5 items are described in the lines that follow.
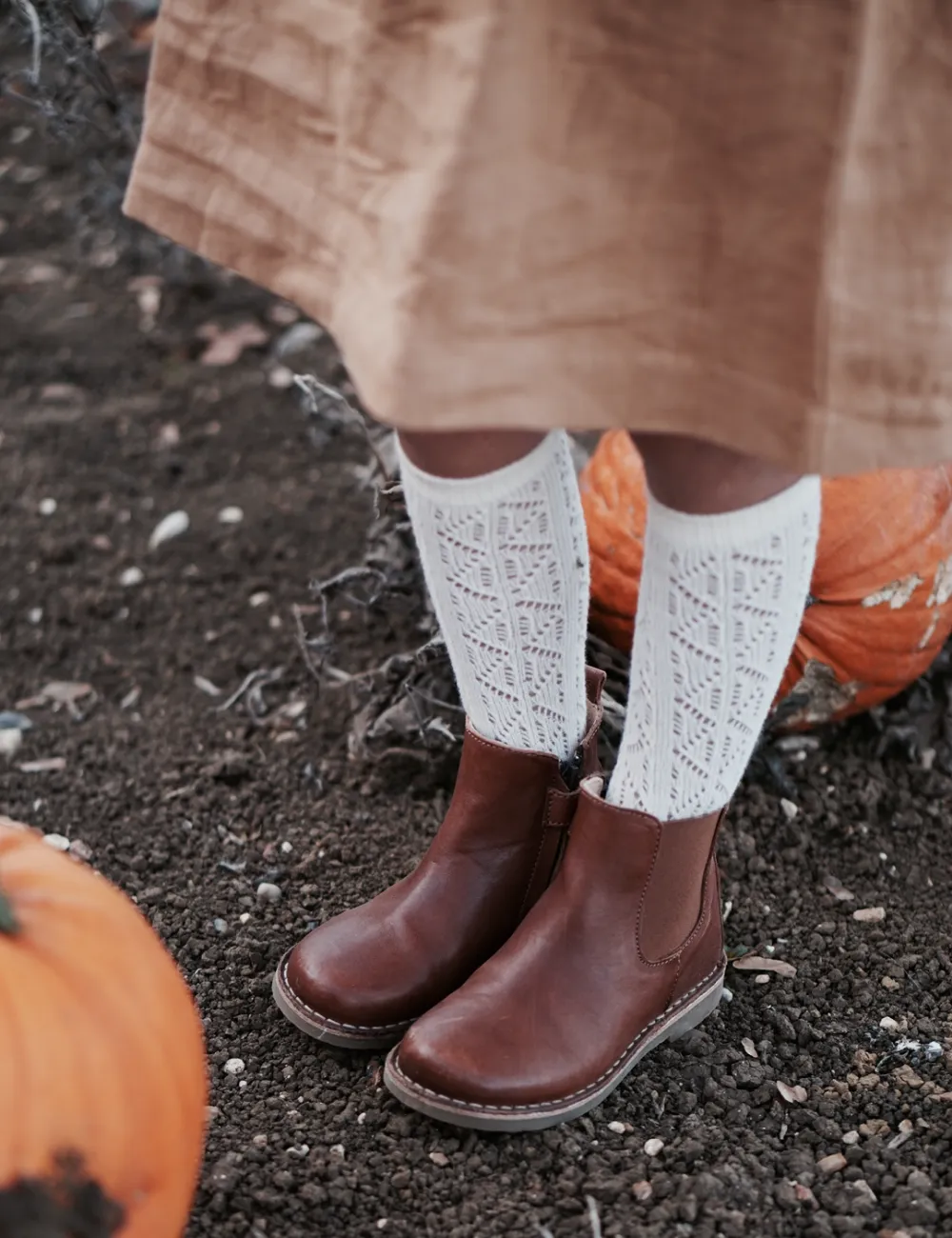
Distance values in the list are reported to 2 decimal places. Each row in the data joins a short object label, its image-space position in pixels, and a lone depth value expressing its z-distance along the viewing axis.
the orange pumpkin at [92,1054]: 1.03
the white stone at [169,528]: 2.70
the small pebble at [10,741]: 2.18
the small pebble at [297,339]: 3.22
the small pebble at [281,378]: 3.16
